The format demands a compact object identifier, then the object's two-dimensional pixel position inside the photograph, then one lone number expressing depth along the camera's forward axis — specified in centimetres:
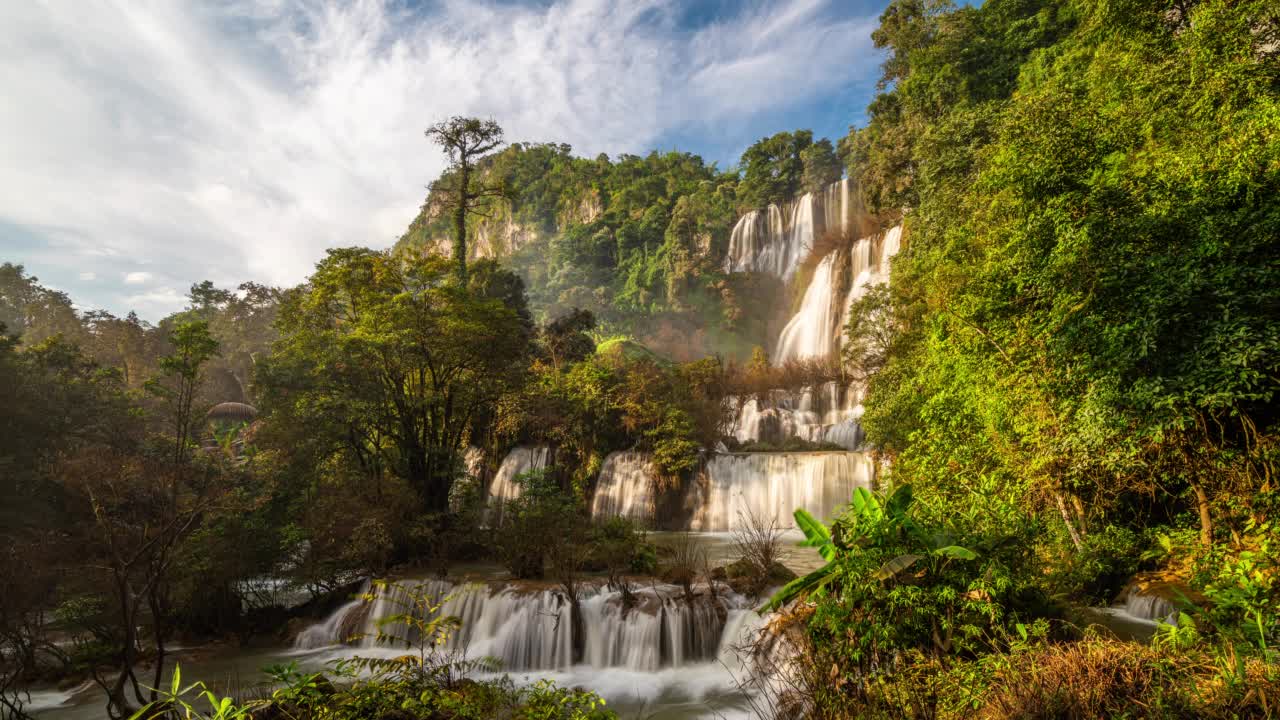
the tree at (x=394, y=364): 1298
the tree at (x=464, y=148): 2503
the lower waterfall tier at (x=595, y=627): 823
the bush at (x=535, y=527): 1075
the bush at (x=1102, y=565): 730
